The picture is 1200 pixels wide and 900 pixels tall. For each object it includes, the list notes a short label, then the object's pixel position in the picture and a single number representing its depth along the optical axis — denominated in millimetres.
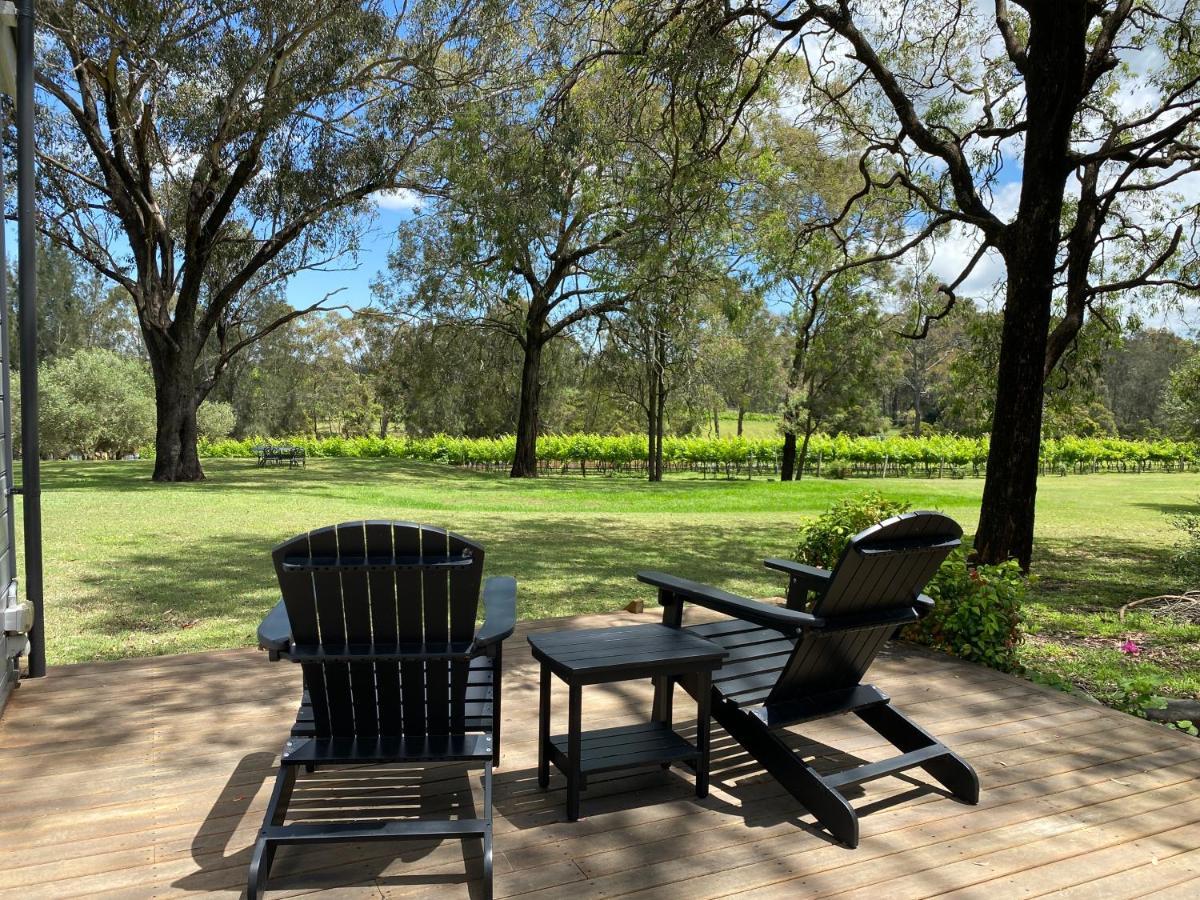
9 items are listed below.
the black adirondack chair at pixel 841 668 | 2645
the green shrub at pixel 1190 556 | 6504
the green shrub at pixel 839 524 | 5328
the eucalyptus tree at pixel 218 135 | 12367
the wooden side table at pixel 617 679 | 2561
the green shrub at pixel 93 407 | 25359
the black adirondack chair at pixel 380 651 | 2279
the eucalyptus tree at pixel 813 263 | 9914
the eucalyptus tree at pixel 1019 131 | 6707
